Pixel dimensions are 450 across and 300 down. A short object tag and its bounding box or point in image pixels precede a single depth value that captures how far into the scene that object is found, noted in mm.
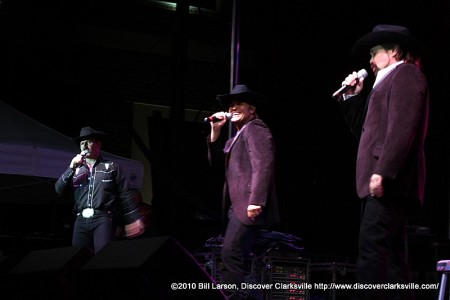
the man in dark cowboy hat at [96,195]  7438
